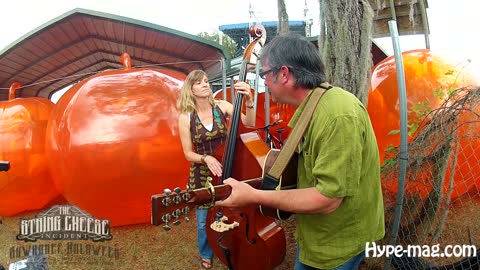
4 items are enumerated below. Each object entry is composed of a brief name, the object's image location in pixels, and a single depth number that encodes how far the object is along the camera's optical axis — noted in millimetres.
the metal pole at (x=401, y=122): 2773
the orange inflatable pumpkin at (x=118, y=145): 4742
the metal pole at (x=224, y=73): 6574
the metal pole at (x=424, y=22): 6049
